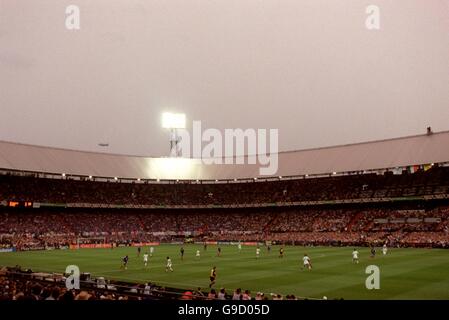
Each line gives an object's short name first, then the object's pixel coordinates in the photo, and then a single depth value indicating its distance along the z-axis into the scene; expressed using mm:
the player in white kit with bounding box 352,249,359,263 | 39181
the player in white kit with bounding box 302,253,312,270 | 35375
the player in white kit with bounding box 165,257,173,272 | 36125
